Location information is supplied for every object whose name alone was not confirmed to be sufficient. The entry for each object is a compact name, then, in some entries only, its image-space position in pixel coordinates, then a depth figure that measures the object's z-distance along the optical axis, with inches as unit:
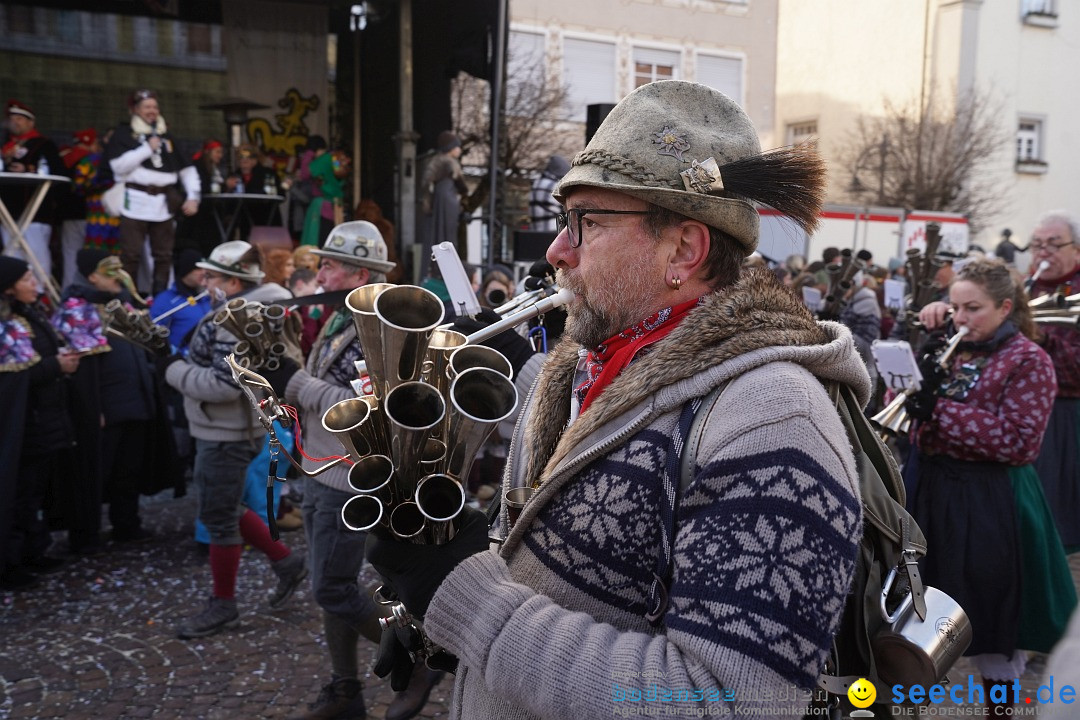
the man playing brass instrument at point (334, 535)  151.9
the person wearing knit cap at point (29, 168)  380.2
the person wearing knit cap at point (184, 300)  287.7
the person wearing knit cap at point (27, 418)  219.8
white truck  746.8
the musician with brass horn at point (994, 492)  142.9
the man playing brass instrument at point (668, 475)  54.1
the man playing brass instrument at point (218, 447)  194.7
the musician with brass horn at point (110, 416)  249.3
